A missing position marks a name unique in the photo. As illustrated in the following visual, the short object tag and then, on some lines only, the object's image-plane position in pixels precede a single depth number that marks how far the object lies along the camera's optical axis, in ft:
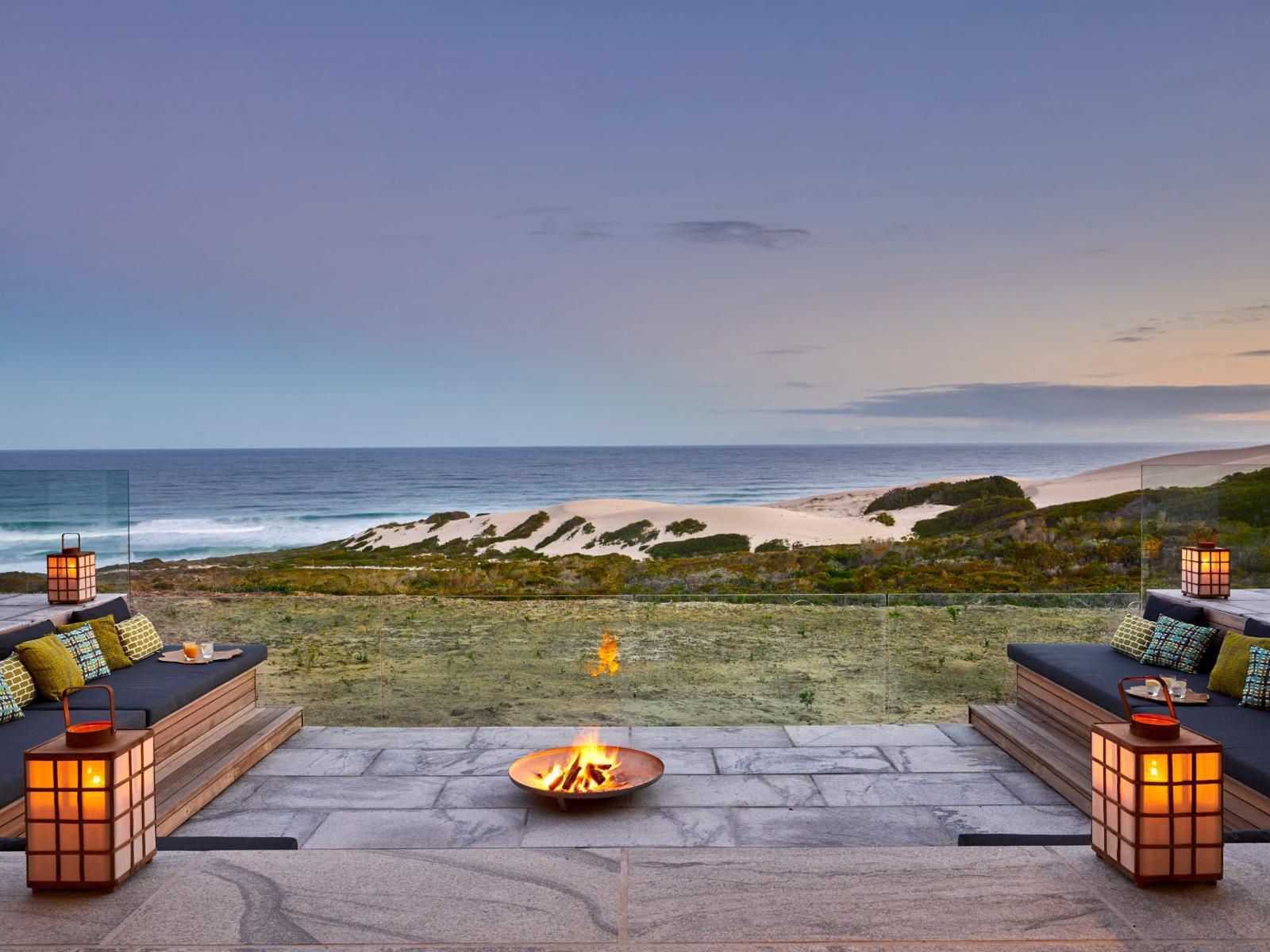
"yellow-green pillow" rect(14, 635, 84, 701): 14.05
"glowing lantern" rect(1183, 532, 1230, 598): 18.37
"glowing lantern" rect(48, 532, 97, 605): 18.40
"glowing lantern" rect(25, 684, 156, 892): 6.80
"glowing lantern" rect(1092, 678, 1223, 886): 6.78
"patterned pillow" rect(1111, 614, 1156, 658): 16.97
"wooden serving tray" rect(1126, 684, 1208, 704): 12.86
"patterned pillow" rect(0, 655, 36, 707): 13.51
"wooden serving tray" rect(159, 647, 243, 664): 17.16
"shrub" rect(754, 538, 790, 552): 87.61
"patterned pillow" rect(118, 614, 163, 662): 17.24
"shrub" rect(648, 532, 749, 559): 88.38
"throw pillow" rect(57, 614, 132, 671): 16.48
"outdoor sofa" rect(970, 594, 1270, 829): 10.92
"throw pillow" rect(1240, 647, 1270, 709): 13.06
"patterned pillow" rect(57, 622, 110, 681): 15.43
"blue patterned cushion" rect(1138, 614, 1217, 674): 15.74
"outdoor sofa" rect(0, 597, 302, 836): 12.28
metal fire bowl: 13.38
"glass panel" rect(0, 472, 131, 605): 20.97
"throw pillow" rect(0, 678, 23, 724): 12.71
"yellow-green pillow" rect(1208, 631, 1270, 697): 13.71
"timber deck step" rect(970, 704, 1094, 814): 13.85
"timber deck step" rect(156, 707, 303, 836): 13.20
